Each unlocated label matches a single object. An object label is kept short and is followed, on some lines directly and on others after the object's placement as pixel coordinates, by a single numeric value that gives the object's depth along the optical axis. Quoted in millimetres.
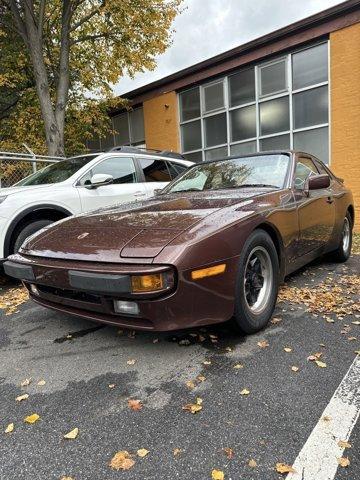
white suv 4504
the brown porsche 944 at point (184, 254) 2285
